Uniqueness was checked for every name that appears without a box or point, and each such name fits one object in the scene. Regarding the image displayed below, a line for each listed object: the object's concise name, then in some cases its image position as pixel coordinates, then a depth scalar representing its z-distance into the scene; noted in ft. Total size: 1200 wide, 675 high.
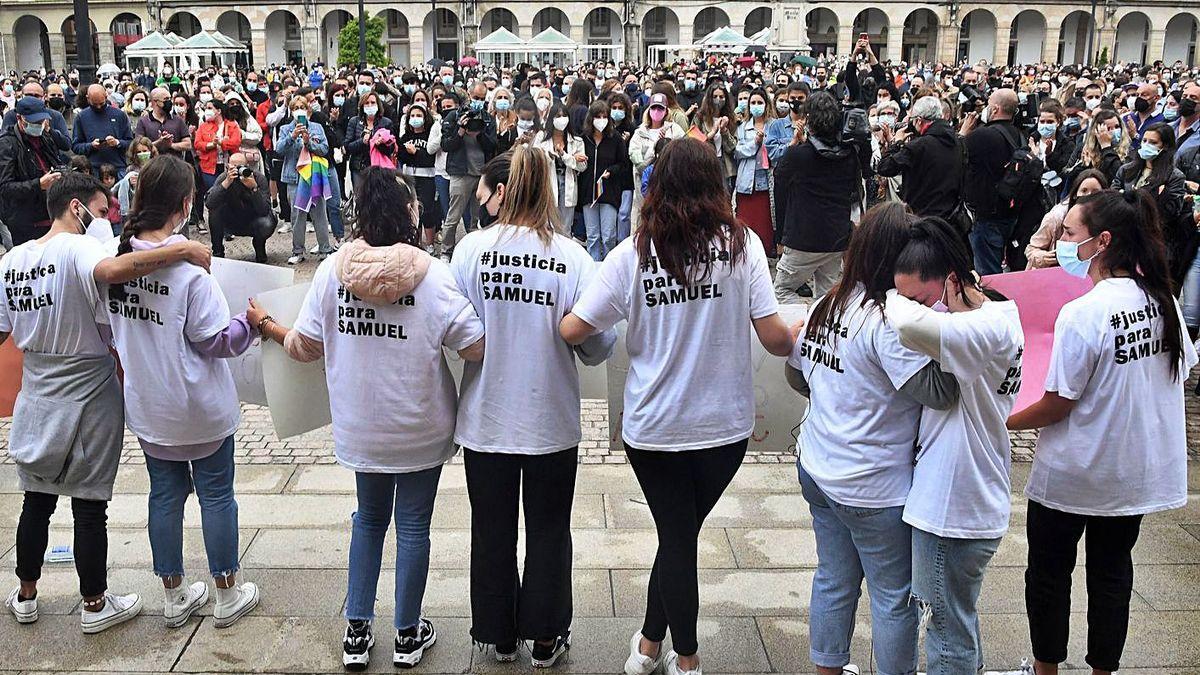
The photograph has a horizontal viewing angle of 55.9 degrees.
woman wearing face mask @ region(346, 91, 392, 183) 40.75
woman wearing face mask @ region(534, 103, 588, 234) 35.06
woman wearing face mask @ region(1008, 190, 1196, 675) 10.85
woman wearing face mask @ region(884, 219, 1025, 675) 9.55
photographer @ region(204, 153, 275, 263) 36.01
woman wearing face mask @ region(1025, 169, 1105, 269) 19.45
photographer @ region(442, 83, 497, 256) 38.01
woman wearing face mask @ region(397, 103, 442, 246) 38.83
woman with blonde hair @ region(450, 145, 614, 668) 11.51
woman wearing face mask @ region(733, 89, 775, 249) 35.78
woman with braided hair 12.37
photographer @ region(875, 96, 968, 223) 26.53
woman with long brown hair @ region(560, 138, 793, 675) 11.18
